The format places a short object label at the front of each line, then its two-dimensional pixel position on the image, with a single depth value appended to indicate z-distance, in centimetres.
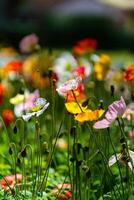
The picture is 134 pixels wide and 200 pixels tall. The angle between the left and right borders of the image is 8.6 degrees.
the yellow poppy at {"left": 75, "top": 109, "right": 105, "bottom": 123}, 288
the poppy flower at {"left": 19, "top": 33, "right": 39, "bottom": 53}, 449
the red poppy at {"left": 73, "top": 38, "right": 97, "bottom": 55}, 479
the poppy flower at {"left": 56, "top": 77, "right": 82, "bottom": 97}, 298
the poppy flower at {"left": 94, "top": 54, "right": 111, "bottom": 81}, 419
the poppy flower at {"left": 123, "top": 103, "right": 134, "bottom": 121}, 346
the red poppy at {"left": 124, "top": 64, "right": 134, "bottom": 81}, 331
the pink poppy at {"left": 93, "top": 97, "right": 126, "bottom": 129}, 283
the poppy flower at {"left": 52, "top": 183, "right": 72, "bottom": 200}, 318
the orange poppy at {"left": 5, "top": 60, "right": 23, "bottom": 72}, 444
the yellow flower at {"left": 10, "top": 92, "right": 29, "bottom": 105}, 370
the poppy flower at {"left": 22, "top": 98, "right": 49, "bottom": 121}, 298
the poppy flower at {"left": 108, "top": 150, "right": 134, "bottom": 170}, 293
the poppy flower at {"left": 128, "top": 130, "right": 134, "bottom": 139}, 348
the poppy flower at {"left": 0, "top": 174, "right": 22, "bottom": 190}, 315
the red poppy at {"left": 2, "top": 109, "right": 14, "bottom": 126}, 398
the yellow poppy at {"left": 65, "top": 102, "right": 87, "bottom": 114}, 294
